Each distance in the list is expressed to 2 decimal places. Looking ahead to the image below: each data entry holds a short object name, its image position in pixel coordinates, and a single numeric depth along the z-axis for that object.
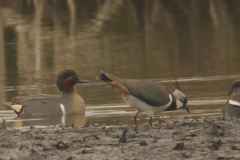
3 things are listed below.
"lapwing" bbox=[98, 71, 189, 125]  16.31
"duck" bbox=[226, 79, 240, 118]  18.52
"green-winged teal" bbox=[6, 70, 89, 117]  22.39
